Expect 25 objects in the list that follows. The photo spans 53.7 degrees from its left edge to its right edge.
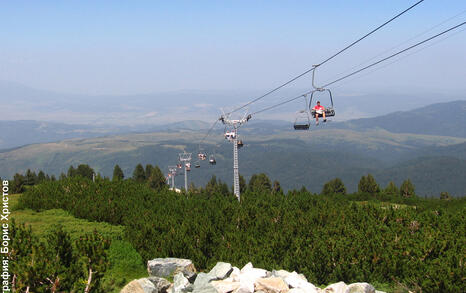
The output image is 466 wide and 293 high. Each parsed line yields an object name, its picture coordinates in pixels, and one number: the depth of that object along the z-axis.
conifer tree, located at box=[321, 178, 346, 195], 116.24
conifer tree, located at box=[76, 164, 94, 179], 114.59
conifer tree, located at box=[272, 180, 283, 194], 122.53
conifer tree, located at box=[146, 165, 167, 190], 112.19
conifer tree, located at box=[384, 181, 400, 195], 103.86
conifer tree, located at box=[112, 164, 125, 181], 114.00
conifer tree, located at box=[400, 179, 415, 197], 103.75
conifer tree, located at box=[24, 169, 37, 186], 99.69
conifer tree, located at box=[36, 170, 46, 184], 112.52
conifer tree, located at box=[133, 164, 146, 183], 118.68
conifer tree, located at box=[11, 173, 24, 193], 73.44
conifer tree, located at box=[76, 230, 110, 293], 16.89
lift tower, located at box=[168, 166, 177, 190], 97.34
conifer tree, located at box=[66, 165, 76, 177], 117.41
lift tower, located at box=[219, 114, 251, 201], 51.09
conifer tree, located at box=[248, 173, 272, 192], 122.94
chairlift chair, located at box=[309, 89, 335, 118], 29.14
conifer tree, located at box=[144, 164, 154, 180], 123.78
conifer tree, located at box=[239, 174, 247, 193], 115.47
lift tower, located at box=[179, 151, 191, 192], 83.26
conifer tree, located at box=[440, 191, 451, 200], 104.74
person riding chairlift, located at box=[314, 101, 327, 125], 29.00
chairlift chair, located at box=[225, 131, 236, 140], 54.41
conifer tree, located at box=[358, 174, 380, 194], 106.38
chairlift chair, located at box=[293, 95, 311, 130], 31.23
